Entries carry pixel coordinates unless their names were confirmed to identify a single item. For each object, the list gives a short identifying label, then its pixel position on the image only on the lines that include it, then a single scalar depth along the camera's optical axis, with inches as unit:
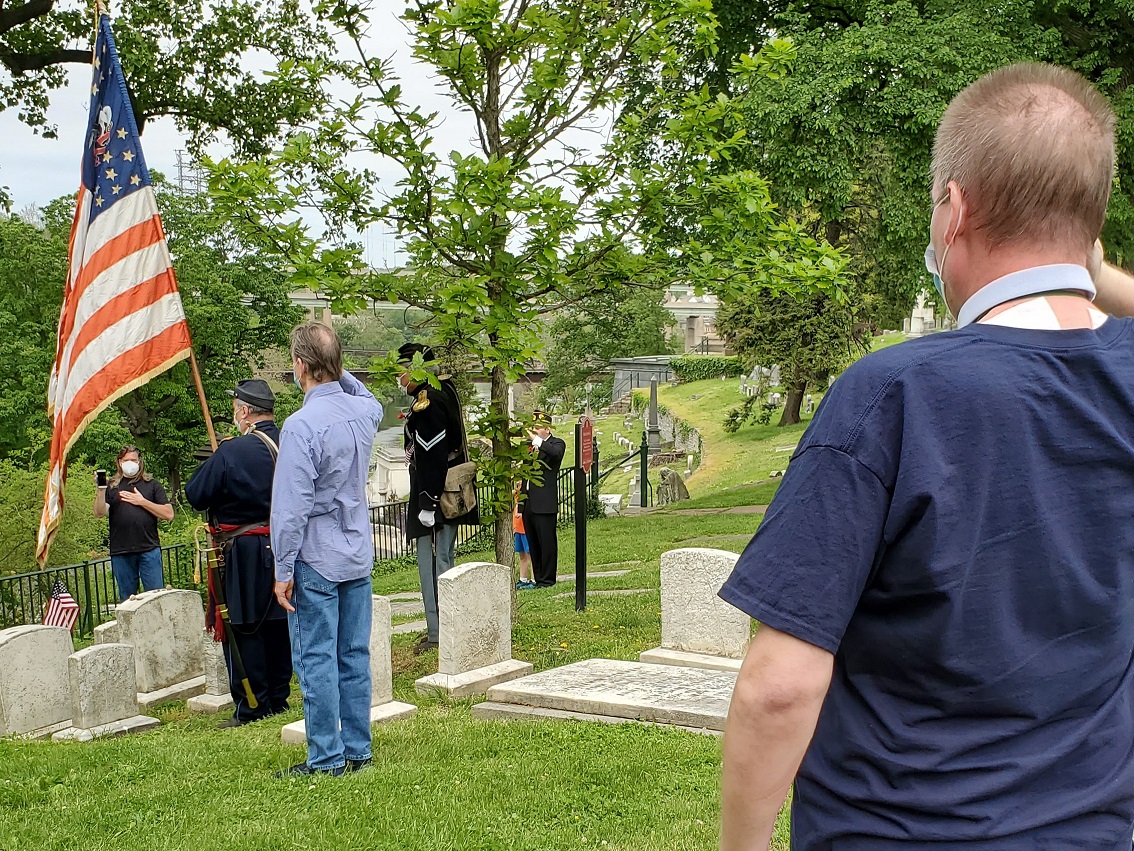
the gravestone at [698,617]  298.5
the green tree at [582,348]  1881.2
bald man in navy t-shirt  59.5
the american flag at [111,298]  310.5
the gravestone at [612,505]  967.6
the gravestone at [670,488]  969.5
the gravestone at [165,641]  350.6
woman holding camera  456.8
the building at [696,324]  3735.2
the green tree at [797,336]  1257.4
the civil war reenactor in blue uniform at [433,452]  333.4
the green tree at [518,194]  301.4
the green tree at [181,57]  672.4
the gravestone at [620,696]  244.5
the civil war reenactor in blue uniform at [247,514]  274.5
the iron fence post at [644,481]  916.0
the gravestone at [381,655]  281.3
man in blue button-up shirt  204.8
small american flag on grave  454.6
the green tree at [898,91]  588.1
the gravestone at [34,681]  300.7
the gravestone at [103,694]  310.3
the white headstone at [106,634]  353.9
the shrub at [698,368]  2827.8
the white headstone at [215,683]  333.1
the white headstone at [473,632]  293.7
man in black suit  512.8
